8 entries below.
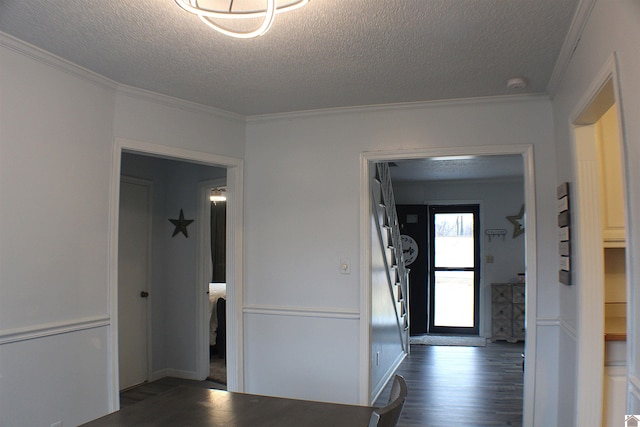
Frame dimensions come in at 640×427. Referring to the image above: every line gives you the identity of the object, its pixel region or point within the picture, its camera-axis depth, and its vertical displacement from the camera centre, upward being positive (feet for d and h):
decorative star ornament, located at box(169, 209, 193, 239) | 16.51 +0.32
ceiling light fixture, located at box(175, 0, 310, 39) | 5.81 +2.80
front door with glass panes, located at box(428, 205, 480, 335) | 25.36 -1.88
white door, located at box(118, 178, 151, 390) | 15.08 -1.43
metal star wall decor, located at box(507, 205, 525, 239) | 24.91 +0.58
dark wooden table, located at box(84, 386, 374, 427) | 5.90 -2.26
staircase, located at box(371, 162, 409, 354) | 16.00 -0.36
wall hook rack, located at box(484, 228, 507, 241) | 25.14 +0.08
